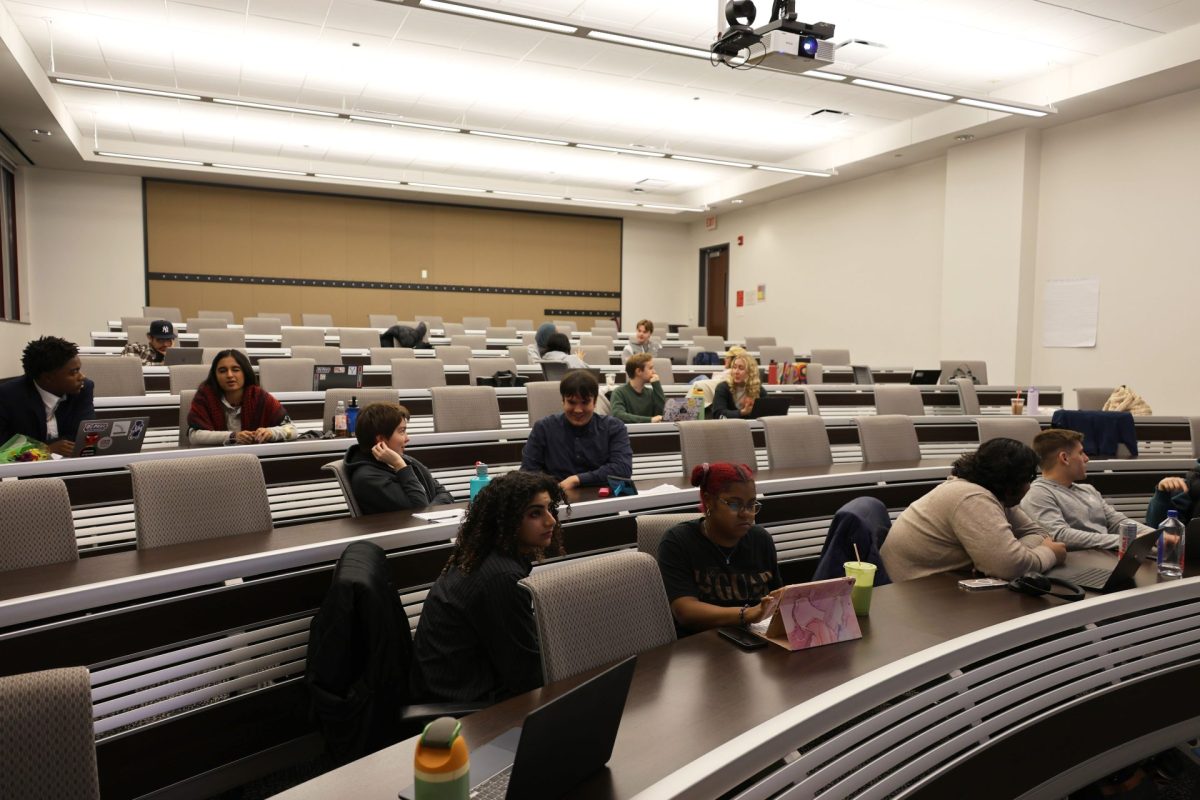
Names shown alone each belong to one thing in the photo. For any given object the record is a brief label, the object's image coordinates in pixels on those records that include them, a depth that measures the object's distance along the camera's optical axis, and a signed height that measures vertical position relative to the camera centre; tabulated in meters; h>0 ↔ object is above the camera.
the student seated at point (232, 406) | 4.41 -0.38
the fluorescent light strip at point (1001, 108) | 8.11 +2.58
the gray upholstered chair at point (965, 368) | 8.34 -0.21
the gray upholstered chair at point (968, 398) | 7.38 -0.45
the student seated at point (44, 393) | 4.16 -0.31
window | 11.55 +1.35
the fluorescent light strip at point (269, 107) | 8.51 +2.56
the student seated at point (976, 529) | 2.68 -0.63
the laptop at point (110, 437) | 3.73 -0.48
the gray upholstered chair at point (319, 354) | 7.57 -0.13
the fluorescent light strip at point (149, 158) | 11.59 +2.72
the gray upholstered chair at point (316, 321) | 13.24 +0.33
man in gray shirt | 3.48 -0.65
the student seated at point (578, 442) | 4.12 -0.52
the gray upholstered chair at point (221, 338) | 8.59 +0.01
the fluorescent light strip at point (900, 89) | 7.42 +2.51
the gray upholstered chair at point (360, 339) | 9.83 +0.03
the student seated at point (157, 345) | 7.39 -0.07
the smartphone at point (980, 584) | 2.50 -0.75
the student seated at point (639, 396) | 5.79 -0.38
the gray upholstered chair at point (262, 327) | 10.56 +0.17
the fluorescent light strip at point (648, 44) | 6.61 +2.55
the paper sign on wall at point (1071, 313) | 9.33 +0.47
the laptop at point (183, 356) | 6.91 -0.16
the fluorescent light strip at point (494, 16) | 5.99 +2.56
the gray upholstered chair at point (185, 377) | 5.79 -0.28
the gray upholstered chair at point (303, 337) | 9.32 +0.03
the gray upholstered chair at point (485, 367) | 7.22 -0.23
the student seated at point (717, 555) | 2.42 -0.67
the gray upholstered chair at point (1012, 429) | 4.86 -0.49
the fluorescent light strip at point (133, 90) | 7.84 +2.54
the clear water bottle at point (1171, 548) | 2.63 -0.66
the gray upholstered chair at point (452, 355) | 8.03 -0.13
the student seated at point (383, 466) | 3.21 -0.52
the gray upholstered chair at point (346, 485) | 3.21 -0.59
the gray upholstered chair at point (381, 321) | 13.20 +0.34
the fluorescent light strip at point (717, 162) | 11.03 +2.63
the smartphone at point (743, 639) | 1.96 -0.74
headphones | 2.41 -0.73
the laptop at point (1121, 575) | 2.48 -0.71
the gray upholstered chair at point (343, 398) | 5.06 -0.37
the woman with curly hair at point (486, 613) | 2.01 -0.70
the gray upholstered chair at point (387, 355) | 7.85 -0.13
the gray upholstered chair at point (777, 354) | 9.81 -0.09
